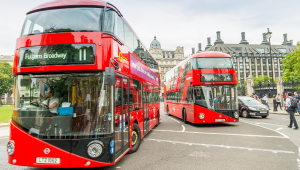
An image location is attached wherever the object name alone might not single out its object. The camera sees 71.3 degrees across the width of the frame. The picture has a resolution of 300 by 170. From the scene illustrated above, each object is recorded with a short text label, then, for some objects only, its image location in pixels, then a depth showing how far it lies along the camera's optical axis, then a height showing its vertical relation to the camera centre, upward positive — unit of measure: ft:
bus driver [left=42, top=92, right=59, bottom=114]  14.03 -0.70
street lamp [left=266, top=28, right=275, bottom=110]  74.49 +20.02
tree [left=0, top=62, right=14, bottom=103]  168.14 +11.89
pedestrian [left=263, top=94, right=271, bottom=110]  72.01 -3.69
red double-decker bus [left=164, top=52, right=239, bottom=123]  36.37 +0.48
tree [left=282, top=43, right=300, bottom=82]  99.48 +12.52
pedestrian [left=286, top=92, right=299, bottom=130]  33.35 -2.56
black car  51.54 -4.42
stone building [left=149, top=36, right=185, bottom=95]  352.90 +58.08
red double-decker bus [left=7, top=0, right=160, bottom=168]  13.38 +0.21
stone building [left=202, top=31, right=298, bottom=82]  322.34 +52.87
